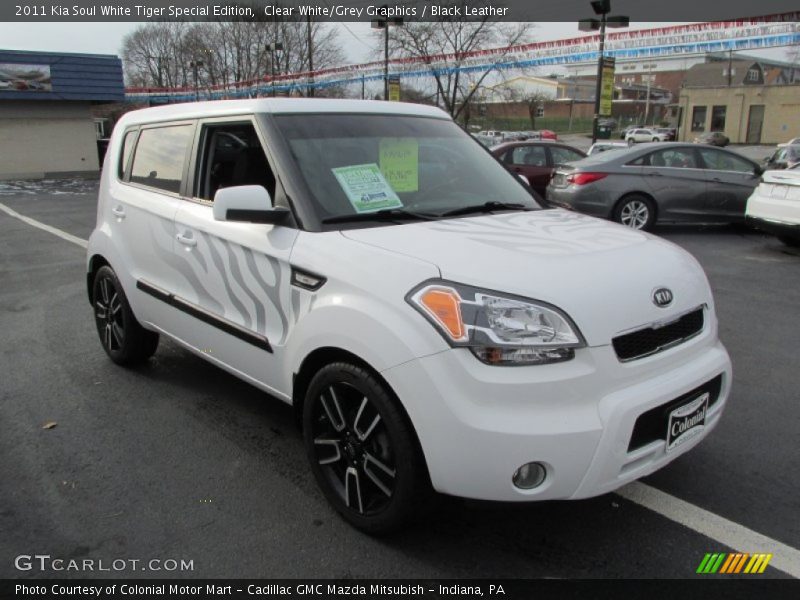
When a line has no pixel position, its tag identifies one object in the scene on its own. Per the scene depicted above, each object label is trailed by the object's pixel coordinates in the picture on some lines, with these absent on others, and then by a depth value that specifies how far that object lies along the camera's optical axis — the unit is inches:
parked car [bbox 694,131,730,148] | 1839.8
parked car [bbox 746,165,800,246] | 335.3
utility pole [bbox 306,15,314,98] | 1133.7
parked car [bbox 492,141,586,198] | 541.6
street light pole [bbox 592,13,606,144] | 695.4
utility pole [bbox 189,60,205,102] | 1755.7
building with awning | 1001.5
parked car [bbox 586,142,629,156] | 747.4
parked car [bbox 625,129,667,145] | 2141.4
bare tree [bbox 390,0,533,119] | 1427.2
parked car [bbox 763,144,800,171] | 813.4
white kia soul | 89.4
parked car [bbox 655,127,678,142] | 2218.3
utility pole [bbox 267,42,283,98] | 1245.1
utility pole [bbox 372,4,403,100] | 915.4
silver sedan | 412.5
